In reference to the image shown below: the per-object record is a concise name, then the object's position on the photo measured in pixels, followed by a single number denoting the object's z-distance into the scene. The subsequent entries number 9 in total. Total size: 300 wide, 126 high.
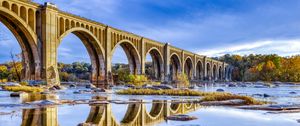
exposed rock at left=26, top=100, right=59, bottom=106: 15.05
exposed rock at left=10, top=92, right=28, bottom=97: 22.24
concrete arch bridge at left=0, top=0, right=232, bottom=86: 35.66
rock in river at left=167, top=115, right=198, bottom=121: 10.25
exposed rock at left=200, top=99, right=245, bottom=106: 16.88
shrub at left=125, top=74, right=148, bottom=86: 59.72
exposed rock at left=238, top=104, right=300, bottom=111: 14.39
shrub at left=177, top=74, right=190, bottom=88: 58.47
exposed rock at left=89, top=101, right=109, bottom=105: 16.65
